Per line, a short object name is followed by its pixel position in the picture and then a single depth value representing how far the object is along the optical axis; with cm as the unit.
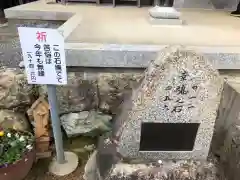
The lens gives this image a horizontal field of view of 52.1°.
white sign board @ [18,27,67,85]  129
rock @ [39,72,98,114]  179
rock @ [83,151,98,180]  150
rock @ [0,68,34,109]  182
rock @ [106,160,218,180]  123
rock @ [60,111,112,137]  195
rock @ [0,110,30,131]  183
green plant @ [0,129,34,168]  155
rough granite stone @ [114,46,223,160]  108
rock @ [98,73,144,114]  179
